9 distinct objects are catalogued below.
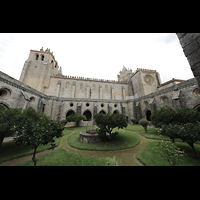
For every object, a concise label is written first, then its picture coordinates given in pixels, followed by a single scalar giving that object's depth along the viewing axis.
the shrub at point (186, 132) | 4.56
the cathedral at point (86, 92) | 11.43
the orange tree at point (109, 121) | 7.81
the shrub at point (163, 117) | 7.89
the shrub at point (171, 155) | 3.30
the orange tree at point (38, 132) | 3.37
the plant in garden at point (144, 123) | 11.27
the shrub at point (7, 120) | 5.15
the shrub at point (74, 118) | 15.22
